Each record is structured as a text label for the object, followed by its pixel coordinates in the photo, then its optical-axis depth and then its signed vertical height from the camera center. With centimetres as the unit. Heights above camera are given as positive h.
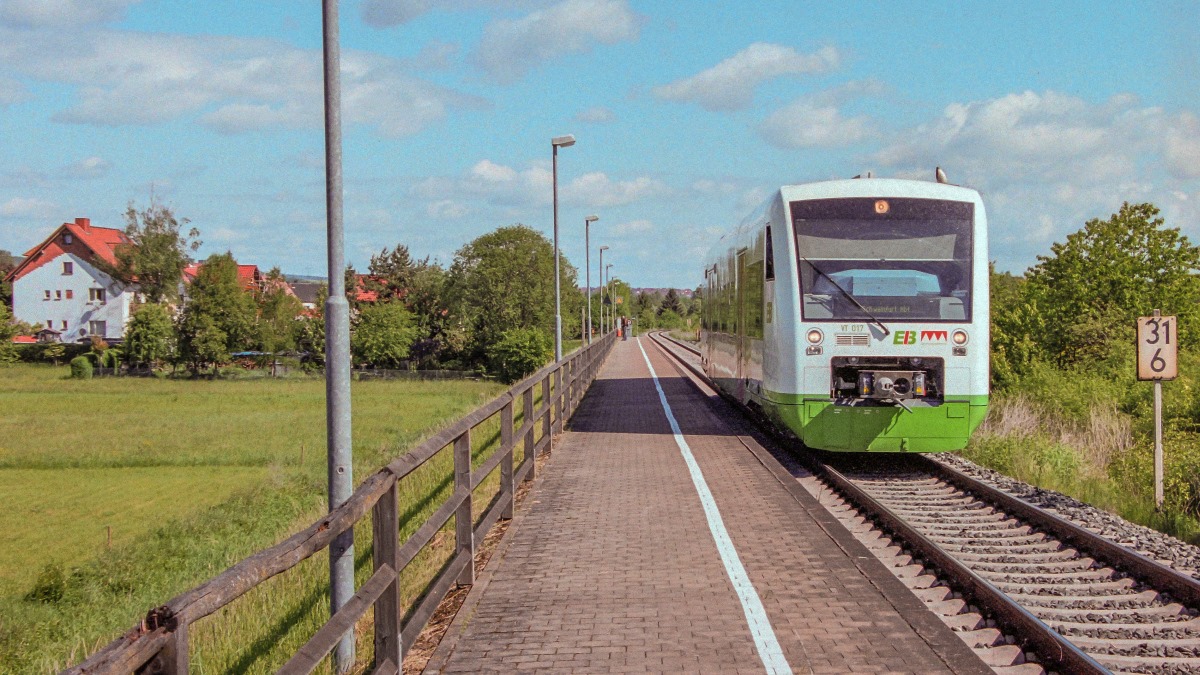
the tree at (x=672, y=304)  18178 +513
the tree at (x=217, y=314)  7819 +171
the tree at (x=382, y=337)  8431 -22
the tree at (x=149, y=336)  7669 +3
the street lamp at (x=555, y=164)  2852 +487
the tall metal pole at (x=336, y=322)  618 +8
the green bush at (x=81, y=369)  7206 -227
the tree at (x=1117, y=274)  3584 +200
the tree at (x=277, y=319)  8656 +145
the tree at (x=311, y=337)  8538 -17
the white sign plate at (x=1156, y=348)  1185 -23
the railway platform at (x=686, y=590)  557 -176
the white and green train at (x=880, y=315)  1184 +19
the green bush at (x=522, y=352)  7744 -143
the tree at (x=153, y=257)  8688 +677
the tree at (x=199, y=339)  7800 -25
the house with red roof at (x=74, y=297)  8806 +346
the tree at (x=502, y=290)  9075 +393
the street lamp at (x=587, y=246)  4678 +424
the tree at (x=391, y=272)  10000 +617
